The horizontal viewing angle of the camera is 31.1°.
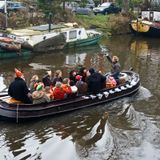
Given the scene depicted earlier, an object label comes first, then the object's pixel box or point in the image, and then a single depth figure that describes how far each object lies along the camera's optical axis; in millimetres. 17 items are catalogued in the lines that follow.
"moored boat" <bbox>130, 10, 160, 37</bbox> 26584
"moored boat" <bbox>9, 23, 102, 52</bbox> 18716
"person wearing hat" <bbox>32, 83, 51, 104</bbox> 9692
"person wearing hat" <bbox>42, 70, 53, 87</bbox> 10750
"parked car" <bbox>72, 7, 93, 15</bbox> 28510
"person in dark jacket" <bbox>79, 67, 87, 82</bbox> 11383
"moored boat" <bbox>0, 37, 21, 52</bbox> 16945
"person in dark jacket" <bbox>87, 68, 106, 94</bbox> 10843
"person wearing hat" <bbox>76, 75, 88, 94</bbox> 10760
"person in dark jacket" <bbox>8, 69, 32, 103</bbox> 9411
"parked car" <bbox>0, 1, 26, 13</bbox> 23642
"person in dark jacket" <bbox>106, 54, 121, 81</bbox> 12223
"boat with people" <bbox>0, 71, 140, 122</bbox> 9406
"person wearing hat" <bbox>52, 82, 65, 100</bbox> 10044
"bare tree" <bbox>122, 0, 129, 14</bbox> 29801
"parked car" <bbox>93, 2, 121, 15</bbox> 30876
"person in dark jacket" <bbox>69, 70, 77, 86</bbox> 11124
